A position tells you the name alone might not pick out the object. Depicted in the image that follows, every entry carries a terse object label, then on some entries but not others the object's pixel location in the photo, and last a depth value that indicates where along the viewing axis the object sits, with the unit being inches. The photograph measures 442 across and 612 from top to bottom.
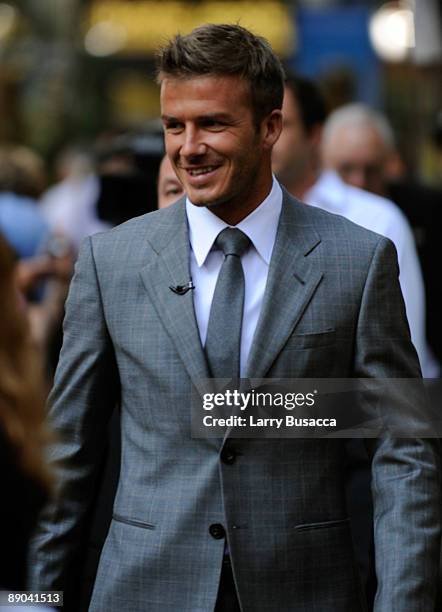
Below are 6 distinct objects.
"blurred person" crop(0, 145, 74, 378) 601.9
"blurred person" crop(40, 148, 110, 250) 730.2
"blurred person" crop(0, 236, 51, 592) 209.6
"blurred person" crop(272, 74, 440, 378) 435.5
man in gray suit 299.9
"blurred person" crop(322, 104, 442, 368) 573.3
